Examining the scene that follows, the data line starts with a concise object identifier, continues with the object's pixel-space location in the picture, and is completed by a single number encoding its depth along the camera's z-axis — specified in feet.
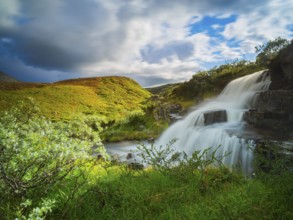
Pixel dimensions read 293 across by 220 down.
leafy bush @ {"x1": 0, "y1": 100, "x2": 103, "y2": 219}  11.07
